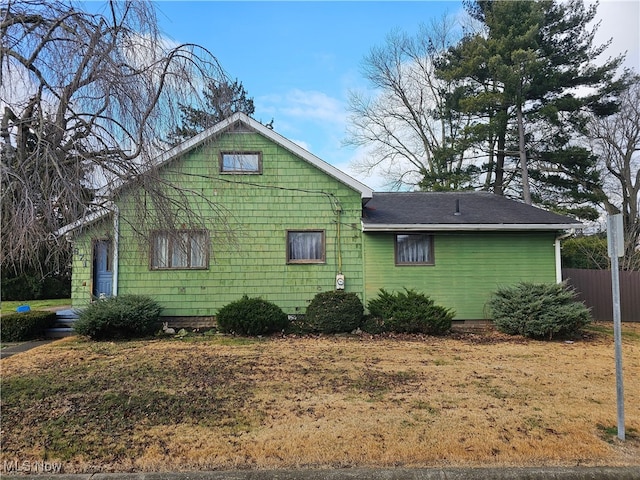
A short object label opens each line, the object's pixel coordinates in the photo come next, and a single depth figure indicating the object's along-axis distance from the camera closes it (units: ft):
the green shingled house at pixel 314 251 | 35.94
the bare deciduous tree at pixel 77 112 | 13.10
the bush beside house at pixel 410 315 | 32.19
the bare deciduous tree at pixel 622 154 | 65.98
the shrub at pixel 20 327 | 32.71
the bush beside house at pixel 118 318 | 30.55
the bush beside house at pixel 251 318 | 32.19
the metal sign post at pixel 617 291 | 12.84
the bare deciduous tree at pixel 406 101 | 84.23
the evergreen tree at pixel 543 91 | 62.90
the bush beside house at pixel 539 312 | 30.32
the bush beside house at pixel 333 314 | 33.01
